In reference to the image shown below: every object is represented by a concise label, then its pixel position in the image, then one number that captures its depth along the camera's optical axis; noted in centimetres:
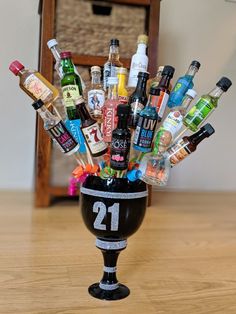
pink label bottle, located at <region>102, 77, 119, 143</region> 70
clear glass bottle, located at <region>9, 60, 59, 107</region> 73
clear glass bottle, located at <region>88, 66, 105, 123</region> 75
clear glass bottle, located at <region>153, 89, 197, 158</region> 71
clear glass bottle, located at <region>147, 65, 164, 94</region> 76
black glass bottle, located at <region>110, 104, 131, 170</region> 66
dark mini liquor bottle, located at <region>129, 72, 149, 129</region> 71
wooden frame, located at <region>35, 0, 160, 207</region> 141
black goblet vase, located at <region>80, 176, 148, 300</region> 71
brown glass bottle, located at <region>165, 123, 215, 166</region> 71
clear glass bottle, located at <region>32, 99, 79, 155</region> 70
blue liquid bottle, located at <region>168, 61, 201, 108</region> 75
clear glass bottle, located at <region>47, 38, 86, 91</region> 77
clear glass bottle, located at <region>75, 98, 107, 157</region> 69
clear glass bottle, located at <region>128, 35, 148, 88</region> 78
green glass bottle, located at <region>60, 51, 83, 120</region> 71
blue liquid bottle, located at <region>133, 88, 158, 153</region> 67
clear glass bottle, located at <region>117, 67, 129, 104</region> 75
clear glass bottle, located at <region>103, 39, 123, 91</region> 77
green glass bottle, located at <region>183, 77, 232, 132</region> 72
